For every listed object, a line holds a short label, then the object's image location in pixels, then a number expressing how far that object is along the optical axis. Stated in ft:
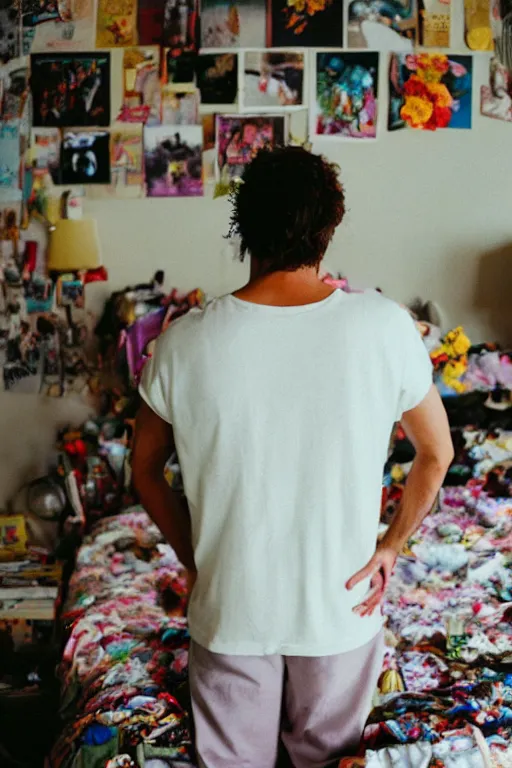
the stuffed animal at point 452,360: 9.33
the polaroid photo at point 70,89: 9.95
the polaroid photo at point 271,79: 9.95
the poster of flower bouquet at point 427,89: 10.01
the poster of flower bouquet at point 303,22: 9.87
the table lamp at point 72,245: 10.05
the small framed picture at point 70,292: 10.15
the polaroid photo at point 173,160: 10.02
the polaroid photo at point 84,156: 10.04
